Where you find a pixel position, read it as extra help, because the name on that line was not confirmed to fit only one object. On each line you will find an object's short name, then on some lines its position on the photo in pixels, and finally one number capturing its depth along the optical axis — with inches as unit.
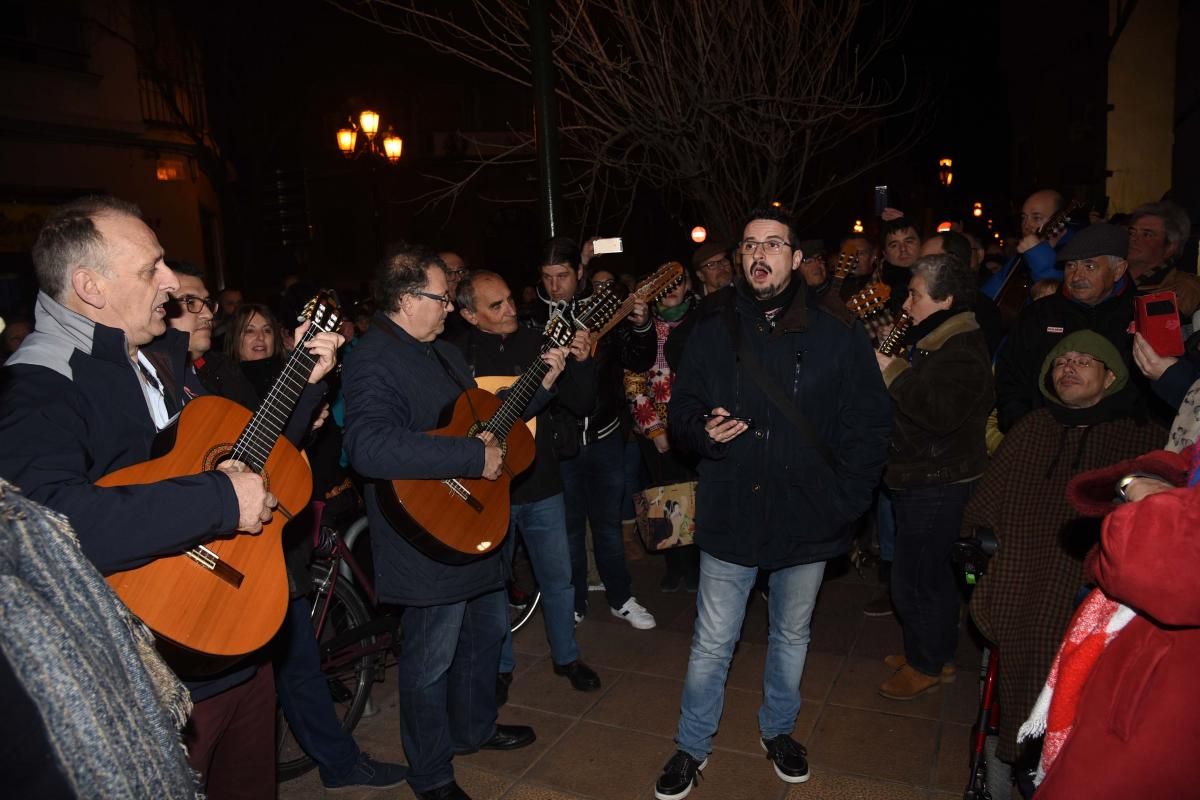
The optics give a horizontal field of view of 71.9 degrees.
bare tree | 272.4
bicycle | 168.4
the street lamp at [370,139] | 549.3
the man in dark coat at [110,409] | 82.8
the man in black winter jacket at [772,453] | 138.0
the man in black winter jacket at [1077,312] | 180.5
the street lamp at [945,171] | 1368.1
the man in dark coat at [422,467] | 134.2
